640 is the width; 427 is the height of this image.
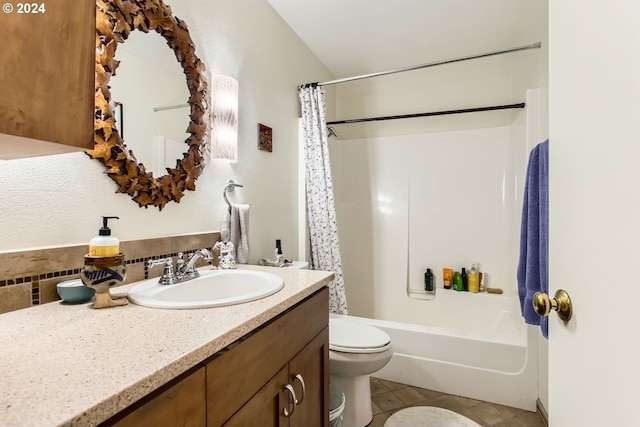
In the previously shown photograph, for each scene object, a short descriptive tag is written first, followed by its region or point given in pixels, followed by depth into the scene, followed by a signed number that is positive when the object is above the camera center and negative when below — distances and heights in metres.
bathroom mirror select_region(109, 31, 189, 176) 1.11 +0.43
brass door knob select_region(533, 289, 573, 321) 0.64 -0.19
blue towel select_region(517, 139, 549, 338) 1.28 -0.07
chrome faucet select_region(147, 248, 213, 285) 1.10 -0.20
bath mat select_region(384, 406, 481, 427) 1.66 -1.09
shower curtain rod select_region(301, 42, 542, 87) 1.83 +0.94
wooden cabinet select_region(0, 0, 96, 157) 0.55 +0.27
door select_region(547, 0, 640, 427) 0.46 +0.01
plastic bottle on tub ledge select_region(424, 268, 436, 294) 2.82 -0.61
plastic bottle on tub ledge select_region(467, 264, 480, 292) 2.63 -0.56
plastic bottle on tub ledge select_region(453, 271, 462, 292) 2.67 -0.57
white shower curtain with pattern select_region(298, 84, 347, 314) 2.27 +0.20
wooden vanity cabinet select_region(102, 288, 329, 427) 0.55 -0.39
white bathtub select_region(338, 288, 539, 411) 1.81 -0.88
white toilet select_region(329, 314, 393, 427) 1.51 -0.70
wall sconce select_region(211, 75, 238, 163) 1.51 +0.46
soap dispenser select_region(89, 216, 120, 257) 0.83 -0.09
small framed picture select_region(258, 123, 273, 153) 1.91 +0.47
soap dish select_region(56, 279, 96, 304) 0.86 -0.21
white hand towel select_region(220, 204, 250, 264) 1.56 -0.08
